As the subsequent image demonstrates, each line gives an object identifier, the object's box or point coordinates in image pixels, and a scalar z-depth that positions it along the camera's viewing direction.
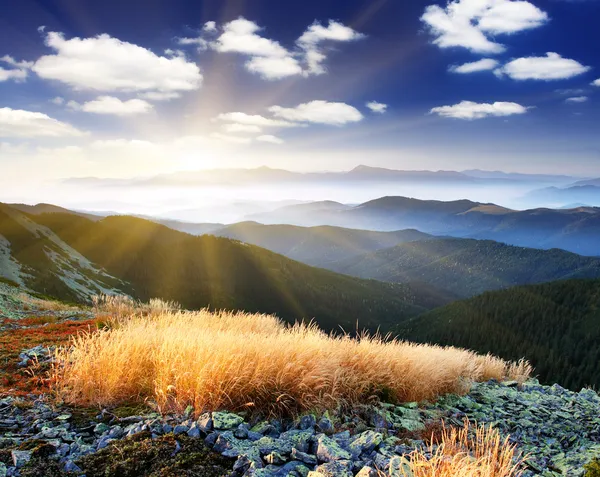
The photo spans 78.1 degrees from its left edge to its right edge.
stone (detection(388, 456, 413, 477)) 3.71
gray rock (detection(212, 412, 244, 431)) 4.77
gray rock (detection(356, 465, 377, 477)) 3.71
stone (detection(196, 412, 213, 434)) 4.67
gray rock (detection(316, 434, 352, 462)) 4.23
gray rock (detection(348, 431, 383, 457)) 4.54
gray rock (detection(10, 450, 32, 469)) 3.92
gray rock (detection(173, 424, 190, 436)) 4.68
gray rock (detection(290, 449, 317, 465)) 4.17
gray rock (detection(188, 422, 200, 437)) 4.60
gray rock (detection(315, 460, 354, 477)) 3.81
